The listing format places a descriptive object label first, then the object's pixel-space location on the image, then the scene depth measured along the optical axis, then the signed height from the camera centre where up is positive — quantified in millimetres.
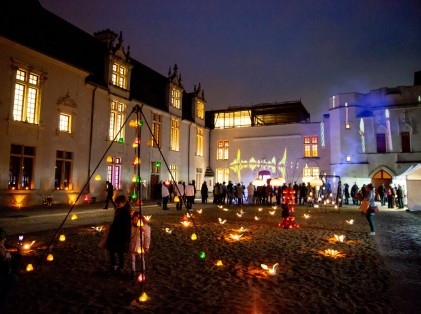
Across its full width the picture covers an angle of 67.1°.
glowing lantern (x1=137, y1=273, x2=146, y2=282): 5293 -1603
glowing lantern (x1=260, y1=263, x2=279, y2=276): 6332 -1686
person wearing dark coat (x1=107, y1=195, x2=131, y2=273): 6023 -880
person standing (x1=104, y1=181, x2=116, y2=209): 18403 -442
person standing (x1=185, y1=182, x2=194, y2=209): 19500 -469
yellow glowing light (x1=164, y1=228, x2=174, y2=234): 11208 -1622
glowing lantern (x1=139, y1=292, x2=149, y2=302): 4840 -1721
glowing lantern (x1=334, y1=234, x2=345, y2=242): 9970 -1623
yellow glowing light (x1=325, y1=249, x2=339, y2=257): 8131 -1703
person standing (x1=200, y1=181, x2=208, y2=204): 25812 -530
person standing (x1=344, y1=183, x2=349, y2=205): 27516 -502
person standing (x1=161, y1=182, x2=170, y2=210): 19203 -571
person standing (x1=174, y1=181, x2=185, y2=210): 19356 -920
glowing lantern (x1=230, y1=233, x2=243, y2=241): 10136 -1643
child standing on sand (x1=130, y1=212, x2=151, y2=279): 6043 -969
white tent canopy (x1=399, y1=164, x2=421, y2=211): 20434 -6
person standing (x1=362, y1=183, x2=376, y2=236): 11352 -627
